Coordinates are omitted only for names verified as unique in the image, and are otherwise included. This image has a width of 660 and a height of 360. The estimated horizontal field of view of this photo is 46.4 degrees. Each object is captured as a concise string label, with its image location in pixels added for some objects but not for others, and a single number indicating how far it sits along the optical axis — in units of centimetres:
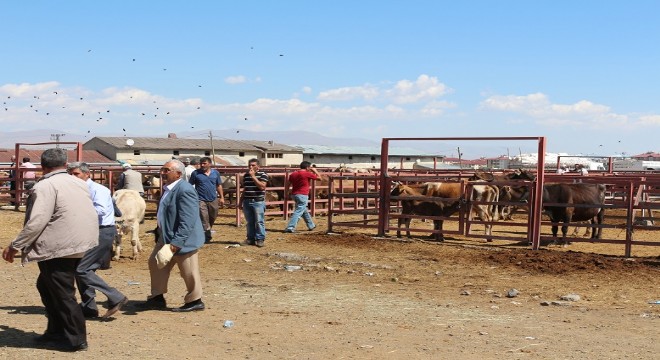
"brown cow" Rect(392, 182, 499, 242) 1598
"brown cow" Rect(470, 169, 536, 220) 1838
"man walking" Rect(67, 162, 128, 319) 746
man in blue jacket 776
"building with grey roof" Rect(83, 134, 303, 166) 6825
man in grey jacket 606
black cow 1471
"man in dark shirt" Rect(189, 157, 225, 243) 1362
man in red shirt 1606
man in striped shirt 1366
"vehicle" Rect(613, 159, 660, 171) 5894
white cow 1212
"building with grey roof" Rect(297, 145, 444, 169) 7781
